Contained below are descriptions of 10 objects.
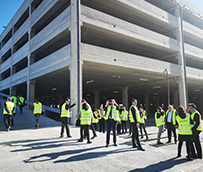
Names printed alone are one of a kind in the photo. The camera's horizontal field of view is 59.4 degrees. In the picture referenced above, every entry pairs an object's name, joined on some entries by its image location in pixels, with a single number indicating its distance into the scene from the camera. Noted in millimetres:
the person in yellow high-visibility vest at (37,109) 10680
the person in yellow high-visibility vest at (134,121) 6857
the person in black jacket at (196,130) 5945
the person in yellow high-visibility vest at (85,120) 7453
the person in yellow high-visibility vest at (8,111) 9641
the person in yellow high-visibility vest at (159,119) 8917
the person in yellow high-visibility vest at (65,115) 8180
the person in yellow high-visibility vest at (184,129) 5836
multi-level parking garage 14547
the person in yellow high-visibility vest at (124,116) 11788
